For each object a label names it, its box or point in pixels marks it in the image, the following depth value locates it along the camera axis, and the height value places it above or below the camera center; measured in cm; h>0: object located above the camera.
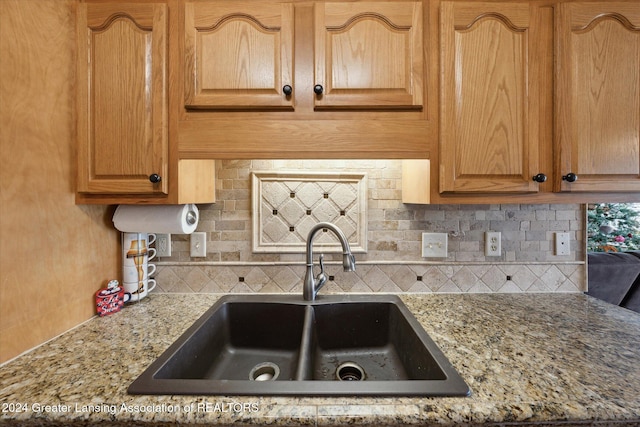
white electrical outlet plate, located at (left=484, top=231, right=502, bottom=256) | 130 -13
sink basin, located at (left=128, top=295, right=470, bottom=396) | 67 -44
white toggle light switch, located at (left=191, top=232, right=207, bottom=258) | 131 -14
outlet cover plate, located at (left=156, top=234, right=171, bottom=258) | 130 -14
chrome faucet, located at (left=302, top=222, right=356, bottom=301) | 105 -19
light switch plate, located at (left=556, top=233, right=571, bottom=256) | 130 -13
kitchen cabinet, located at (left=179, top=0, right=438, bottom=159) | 97 +47
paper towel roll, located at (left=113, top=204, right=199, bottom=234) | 108 -1
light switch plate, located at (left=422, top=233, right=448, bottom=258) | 130 -14
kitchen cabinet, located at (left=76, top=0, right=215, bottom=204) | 97 +41
